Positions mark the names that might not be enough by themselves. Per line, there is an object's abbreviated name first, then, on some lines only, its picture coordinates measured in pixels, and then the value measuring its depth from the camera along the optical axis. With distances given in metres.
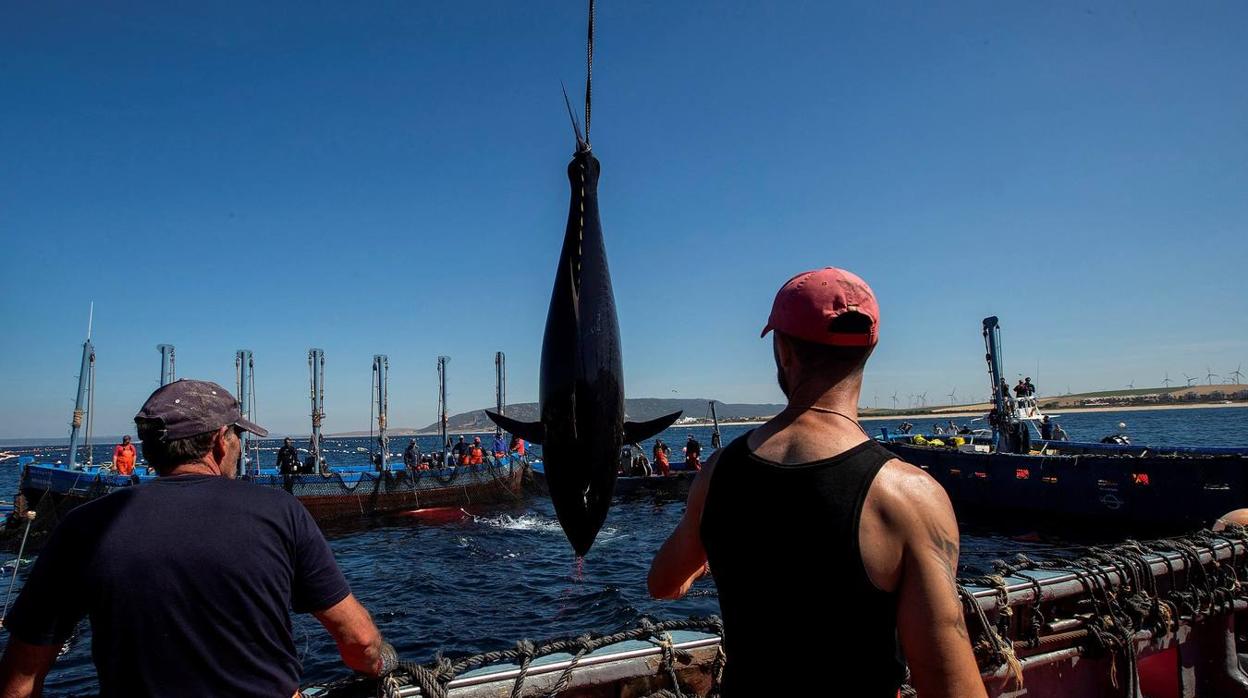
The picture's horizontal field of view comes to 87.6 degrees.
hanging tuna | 3.23
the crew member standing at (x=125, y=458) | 19.08
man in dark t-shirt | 2.00
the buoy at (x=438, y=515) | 23.19
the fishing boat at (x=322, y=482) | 20.38
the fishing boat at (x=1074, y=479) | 15.09
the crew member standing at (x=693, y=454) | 27.61
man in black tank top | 1.49
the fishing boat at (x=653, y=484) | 25.95
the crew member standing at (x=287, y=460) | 23.00
